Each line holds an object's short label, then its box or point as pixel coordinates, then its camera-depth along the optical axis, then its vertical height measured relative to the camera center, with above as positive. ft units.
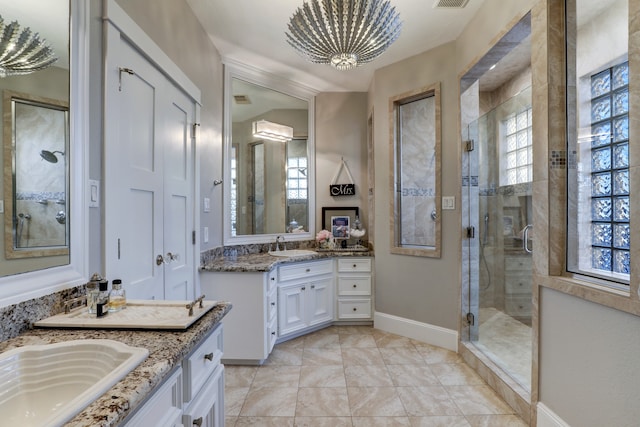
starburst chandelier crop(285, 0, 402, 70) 5.43 +3.35
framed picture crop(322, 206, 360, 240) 12.14 -0.15
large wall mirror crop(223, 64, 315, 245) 10.05 +1.91
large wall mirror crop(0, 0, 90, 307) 3.11 +0.60
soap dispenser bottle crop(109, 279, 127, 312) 3.86 -1.03
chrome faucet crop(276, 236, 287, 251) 10.79 -0.92
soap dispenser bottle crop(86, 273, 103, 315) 3.65 -0.91
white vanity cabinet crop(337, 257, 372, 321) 10.96 -2.57
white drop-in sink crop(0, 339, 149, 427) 2.52 -1.33
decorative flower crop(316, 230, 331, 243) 11.59 -0.80
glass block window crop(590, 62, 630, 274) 4.43 +0.66
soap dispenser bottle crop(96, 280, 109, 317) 3.61 -0.99
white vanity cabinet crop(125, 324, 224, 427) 2.59 -1.76
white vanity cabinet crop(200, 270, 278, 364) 8.09 -2.45
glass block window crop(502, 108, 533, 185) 7.41 +1.72
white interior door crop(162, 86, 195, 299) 6.52 +0.37
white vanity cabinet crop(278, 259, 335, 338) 9.36 -2.55
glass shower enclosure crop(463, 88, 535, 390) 8.08 -0.50
